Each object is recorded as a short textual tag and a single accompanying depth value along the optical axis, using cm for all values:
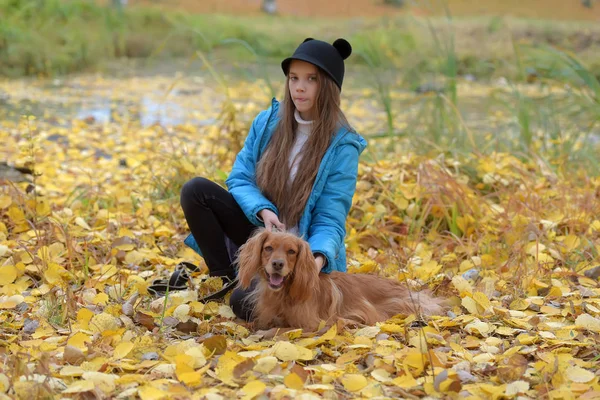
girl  604
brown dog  529
